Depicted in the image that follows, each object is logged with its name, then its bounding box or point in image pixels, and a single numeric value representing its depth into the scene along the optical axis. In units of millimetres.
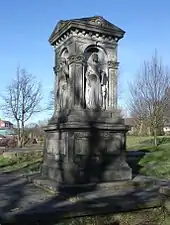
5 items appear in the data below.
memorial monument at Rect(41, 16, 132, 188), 9023
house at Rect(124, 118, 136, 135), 53806
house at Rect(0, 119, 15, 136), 115750
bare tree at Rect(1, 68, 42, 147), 35188
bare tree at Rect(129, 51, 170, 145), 27489
